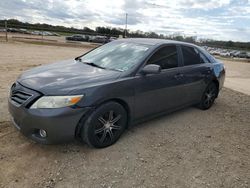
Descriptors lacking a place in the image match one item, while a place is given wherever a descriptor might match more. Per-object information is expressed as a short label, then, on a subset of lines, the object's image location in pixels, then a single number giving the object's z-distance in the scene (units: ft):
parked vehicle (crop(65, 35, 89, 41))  132.69
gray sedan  8.94
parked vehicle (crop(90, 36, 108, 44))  129.08
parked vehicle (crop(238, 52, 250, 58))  148.25
